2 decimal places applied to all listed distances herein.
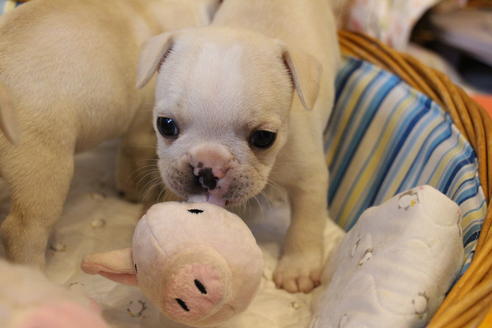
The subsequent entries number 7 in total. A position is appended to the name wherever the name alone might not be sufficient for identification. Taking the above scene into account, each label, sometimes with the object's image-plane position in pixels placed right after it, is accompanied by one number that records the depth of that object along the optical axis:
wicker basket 0.29
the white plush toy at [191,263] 0.29
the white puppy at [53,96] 0.35
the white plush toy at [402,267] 0.32
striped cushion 0.42
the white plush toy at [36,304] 0.26
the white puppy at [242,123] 0.34
